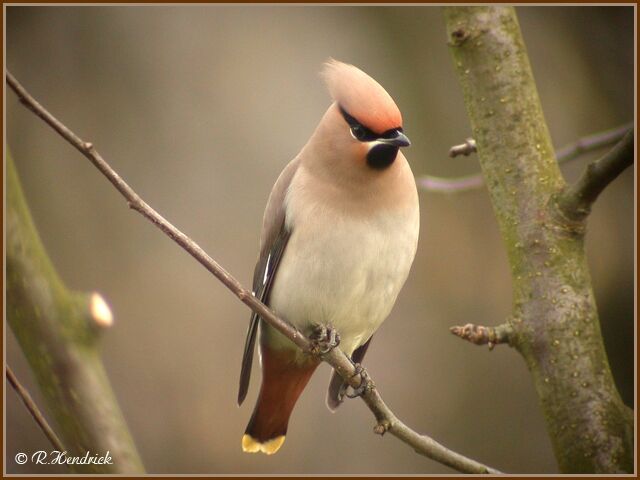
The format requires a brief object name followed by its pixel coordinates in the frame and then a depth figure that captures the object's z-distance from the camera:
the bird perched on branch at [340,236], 4.04
